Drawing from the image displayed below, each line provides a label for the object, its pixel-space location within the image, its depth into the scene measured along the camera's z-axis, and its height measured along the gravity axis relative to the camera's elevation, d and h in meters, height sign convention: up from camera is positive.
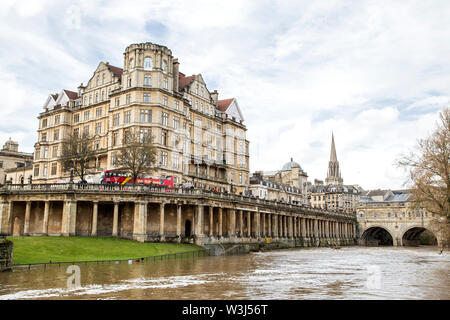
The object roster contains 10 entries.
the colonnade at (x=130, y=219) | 53.06 +1.93
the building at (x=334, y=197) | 156.38 +13.61
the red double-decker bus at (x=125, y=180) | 57.54 +7.40
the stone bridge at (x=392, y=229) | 107.85 +0.97
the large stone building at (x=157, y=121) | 68.69 +20.64
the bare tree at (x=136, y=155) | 57.97 +10.86
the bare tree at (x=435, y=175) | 39.22 +5.48
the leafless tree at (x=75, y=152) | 63.03 +12.33
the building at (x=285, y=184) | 121.06 +15.36
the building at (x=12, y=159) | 110.32 +20.03
